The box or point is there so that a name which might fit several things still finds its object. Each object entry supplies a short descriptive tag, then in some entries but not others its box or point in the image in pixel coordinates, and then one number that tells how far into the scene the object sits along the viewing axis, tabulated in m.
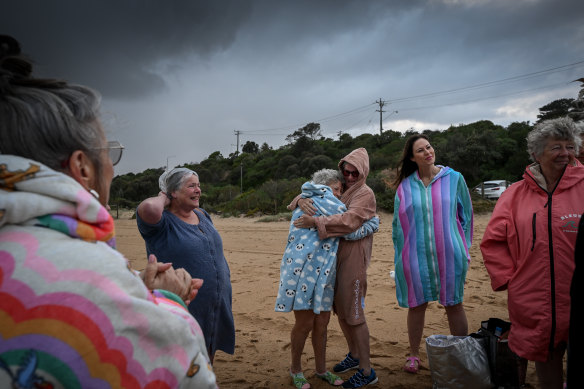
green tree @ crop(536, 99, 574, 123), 29.44
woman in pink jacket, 2.31
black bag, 2.78
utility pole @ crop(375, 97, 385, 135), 48.97
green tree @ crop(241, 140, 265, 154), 56.16
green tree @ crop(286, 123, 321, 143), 48.34
